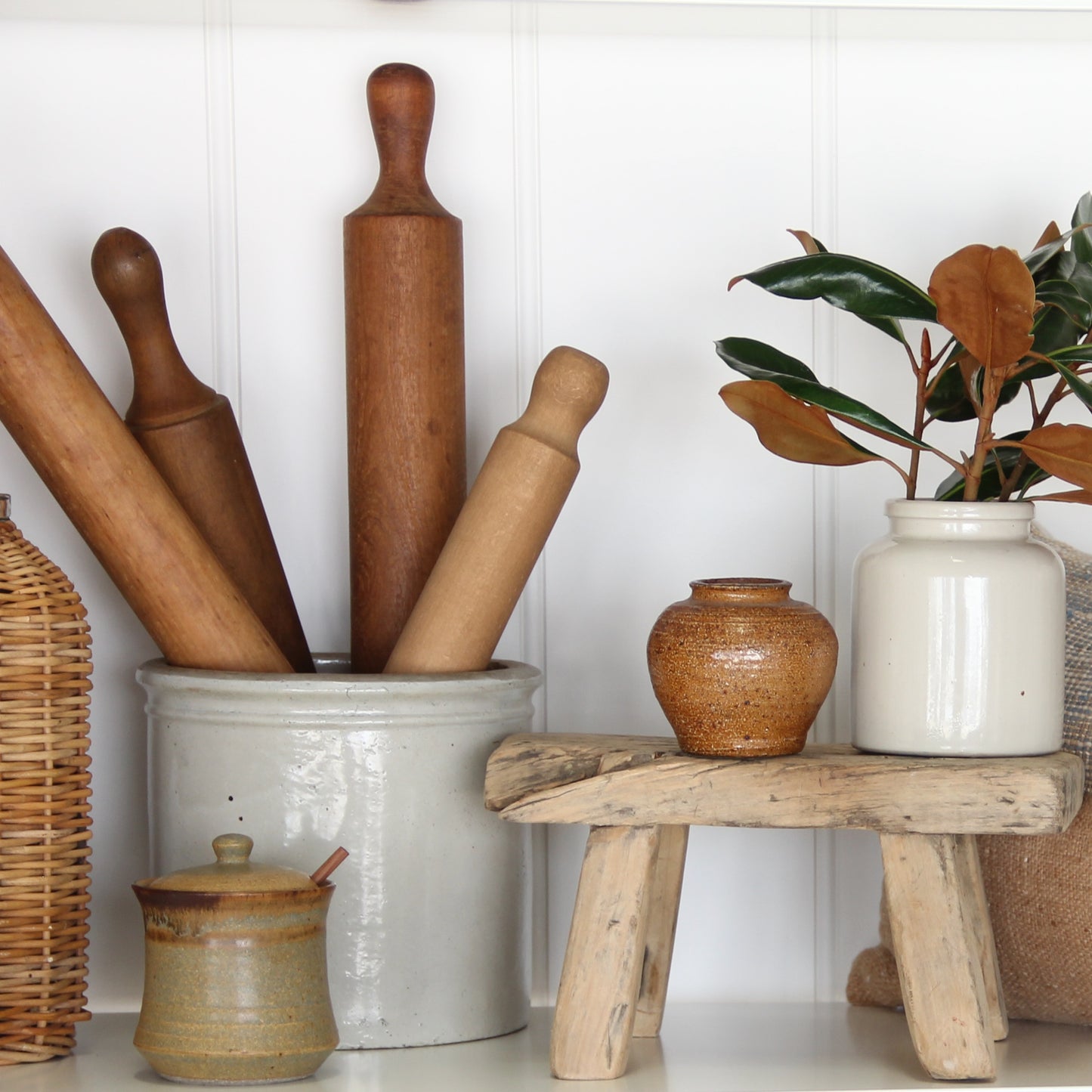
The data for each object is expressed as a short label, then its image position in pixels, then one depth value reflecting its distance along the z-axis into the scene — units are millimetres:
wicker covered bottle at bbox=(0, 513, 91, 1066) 1783
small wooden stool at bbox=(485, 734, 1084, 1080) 1735
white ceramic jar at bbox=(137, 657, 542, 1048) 1800
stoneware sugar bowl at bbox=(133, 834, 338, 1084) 1733
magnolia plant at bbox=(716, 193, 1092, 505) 1741
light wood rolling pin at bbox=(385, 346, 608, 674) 1830
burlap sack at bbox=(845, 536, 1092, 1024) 1827
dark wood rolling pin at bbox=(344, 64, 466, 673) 1898
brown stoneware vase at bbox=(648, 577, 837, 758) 1764
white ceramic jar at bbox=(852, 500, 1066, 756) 1775
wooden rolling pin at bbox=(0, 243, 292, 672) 1803
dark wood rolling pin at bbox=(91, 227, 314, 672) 1880
